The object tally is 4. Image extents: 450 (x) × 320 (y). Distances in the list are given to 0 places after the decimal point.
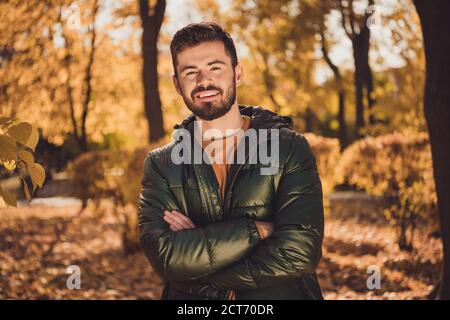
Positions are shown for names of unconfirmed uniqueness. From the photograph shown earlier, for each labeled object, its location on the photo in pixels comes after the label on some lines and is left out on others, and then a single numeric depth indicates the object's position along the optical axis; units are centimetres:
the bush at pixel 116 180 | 842
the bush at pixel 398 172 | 849
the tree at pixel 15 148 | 238
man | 238
